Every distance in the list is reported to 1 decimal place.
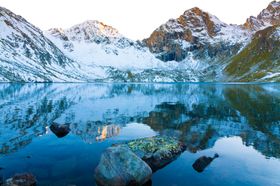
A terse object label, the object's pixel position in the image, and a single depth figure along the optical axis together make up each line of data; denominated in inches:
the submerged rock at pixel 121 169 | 915.4
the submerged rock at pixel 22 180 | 877.2
